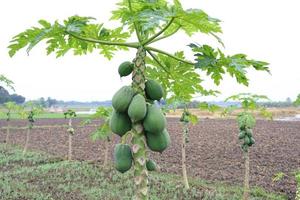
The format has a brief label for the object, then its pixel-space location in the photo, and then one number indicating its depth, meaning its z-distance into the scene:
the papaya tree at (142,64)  2.10
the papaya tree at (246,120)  7.03
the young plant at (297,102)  5.70
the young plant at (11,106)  17.39
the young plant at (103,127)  3.03
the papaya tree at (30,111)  16.75
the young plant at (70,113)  13.76
